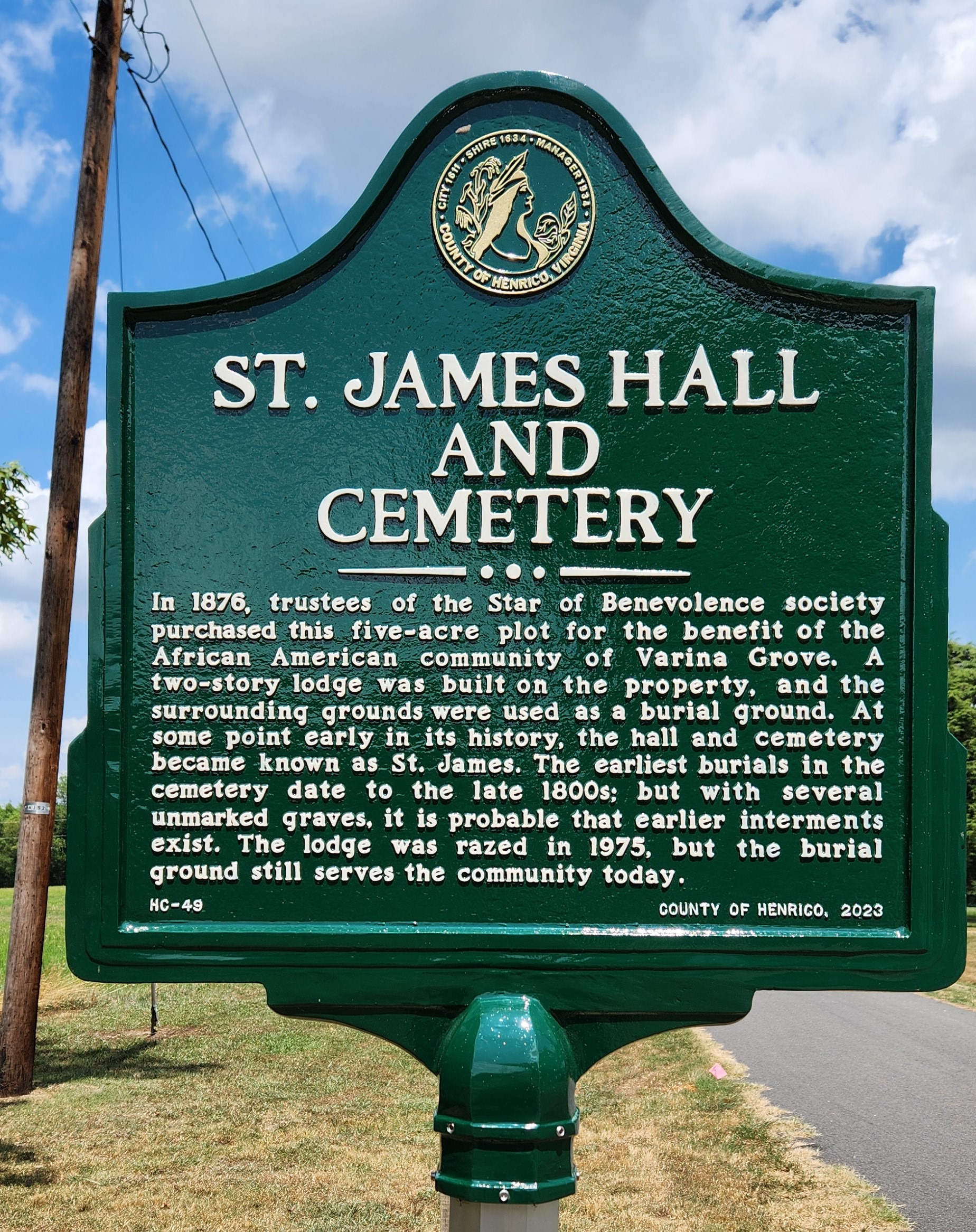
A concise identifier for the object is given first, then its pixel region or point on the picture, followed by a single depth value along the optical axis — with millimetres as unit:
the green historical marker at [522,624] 2893
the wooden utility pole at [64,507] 7883
